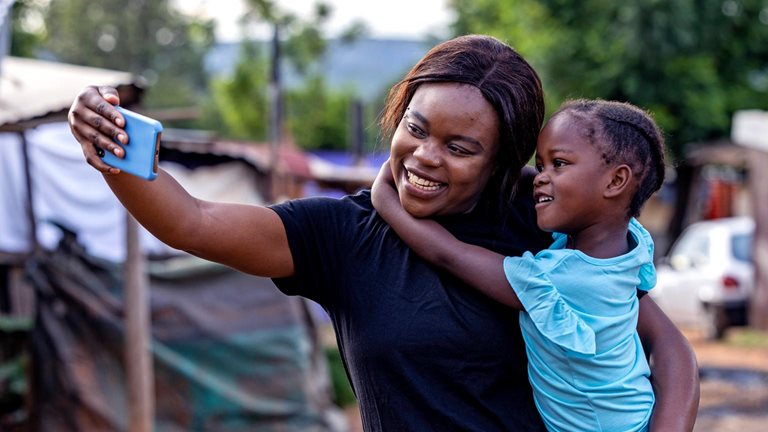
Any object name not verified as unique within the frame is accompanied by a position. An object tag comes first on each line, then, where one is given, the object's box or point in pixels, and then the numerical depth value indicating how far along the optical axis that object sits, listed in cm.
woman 223
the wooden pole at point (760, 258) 1528
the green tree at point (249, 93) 2452
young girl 227
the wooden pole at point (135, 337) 671
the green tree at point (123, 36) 3541
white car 1484
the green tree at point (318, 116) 2905
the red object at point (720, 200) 2803
